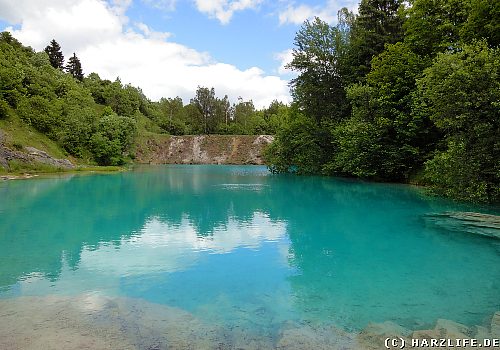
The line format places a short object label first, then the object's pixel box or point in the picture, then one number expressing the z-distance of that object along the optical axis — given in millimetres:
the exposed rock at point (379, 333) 5879
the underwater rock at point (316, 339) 5750
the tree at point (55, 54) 97625
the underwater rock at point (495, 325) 6119
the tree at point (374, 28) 38938
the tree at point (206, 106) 113250
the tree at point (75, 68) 103375
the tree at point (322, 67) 43969
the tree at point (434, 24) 27541
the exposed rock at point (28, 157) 40969
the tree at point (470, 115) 16641
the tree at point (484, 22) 22000
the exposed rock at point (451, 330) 6125
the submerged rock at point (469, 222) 13977
